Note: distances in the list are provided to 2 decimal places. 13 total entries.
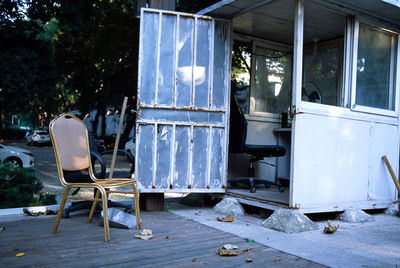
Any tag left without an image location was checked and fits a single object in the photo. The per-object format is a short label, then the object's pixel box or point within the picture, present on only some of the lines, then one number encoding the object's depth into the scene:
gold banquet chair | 3.28
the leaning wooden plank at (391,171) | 4.83
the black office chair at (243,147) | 5.05
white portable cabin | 4.16
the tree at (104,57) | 13.11
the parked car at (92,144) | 4.12
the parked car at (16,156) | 10.84
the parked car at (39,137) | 25.77
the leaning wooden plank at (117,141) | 4.03
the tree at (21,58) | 8.16
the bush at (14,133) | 36.94
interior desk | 6.31
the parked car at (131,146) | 15.08
